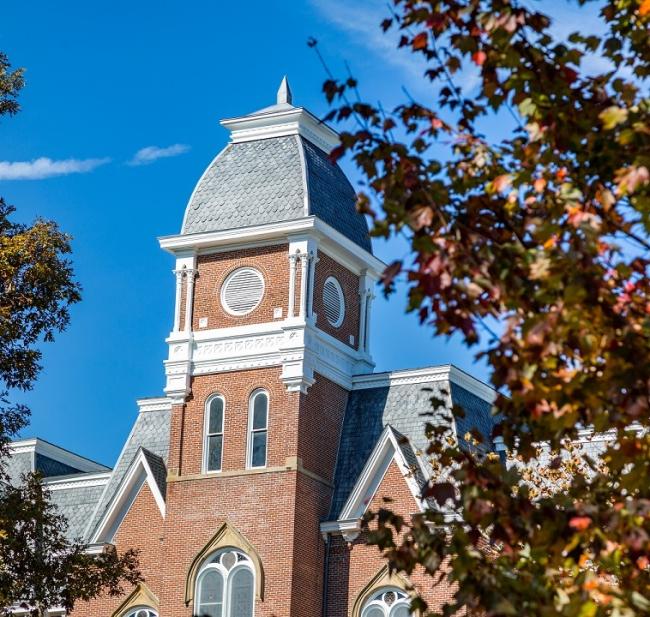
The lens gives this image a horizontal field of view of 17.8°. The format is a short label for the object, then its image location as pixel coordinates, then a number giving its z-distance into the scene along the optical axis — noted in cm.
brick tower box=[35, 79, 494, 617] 5097
